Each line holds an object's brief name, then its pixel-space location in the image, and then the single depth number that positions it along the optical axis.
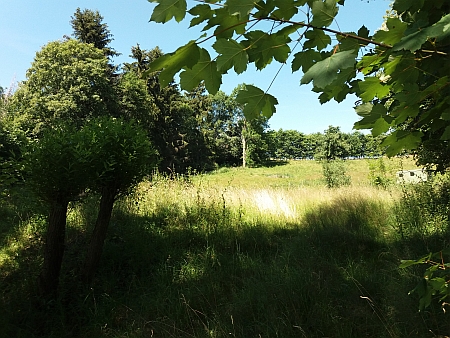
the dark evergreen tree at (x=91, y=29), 28.66
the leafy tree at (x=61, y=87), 23.75
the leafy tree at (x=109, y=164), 3.61
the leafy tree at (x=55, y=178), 3.27
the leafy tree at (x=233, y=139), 50.25
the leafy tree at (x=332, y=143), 49.28
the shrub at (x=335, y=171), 16.27
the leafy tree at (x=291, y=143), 71.50
